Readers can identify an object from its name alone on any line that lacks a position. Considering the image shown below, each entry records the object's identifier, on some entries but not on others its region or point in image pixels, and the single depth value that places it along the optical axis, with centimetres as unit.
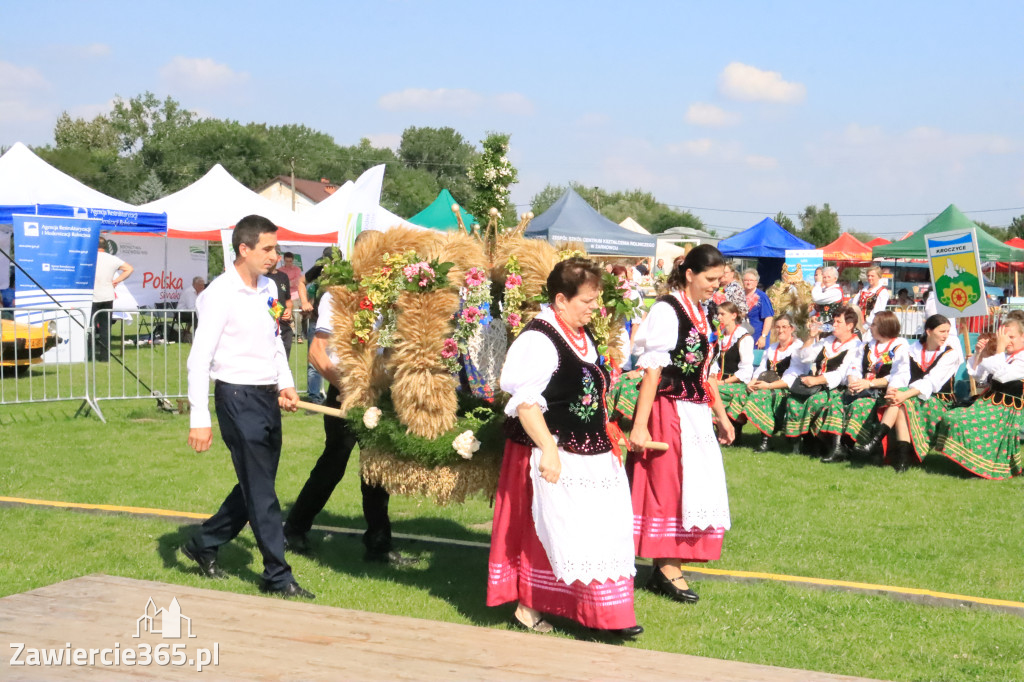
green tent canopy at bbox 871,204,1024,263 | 2619
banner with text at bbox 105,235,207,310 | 2309
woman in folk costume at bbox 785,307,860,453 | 1091
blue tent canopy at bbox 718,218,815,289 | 2584
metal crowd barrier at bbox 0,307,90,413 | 1289
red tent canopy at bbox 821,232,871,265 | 3422
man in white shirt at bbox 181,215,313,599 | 554
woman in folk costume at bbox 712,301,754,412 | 1165
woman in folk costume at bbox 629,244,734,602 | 586
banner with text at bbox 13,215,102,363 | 1669
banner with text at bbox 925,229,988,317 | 1142
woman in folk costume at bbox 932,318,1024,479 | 982
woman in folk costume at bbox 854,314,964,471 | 1016
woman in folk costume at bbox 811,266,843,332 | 1503
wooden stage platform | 413
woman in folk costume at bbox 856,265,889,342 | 1596
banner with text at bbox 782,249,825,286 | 2286
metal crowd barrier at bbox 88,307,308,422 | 1274
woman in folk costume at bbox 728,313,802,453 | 1128
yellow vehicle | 1439
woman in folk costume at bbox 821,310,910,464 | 1044
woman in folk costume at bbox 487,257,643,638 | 496
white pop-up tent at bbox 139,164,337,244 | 2298
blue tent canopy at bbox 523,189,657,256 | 2569
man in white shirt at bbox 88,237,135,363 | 1789
